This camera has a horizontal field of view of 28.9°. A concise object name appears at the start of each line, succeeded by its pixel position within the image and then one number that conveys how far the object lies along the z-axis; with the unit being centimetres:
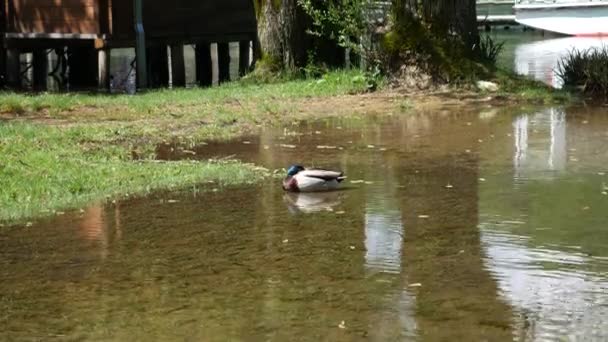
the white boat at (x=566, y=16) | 4075
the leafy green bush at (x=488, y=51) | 1875
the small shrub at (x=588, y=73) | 1728
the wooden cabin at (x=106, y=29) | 2300
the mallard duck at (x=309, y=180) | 992
